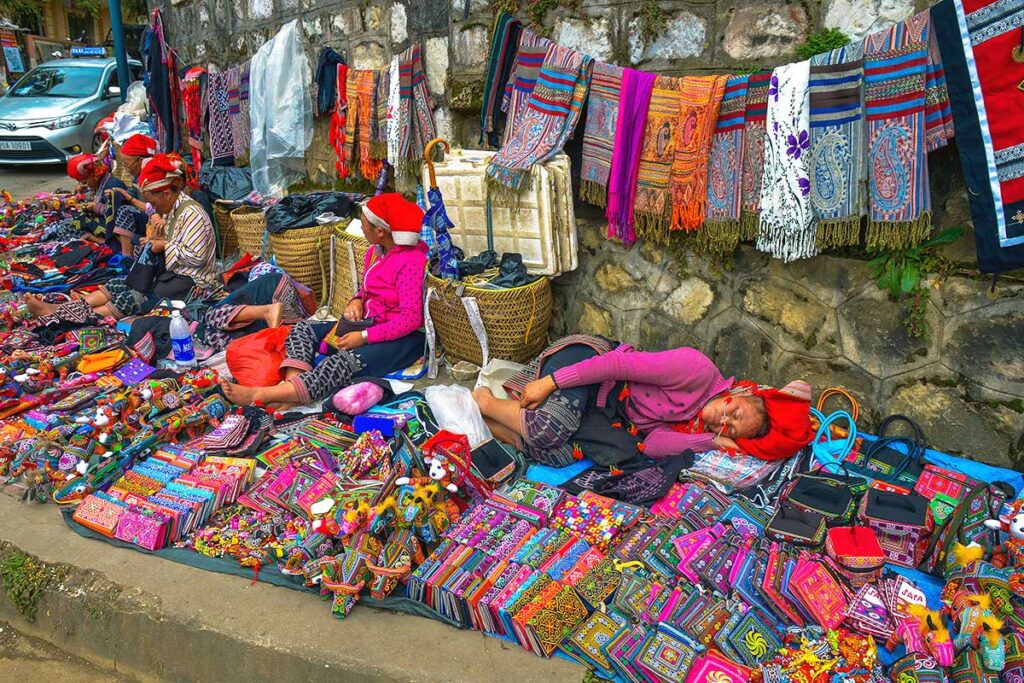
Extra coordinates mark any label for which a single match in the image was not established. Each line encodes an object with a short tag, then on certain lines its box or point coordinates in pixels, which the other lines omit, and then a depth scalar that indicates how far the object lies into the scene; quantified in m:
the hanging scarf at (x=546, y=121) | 4.07
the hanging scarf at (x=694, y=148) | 3.59
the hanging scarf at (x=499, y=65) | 4.36
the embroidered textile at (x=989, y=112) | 2.83
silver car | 11.05
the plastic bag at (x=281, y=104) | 6.59
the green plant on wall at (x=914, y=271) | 3.26
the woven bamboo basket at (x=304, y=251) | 5.79
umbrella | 4.50
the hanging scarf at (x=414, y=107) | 5.37
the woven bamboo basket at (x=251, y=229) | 6.34
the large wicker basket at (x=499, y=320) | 4.30
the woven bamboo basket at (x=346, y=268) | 5.35
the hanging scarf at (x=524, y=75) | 4.23
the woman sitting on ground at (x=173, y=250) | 5.56
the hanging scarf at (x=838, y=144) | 3.19
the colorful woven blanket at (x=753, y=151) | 3.44
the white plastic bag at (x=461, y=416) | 3.89
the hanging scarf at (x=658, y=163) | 3.75
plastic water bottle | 4.79
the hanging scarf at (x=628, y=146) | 3.84
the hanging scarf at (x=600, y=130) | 3.97
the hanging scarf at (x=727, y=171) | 3.52
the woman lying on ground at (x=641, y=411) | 3.55
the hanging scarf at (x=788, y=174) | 3.32
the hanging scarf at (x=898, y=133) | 3.05
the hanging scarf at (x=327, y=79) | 6.25
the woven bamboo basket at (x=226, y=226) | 6.77
